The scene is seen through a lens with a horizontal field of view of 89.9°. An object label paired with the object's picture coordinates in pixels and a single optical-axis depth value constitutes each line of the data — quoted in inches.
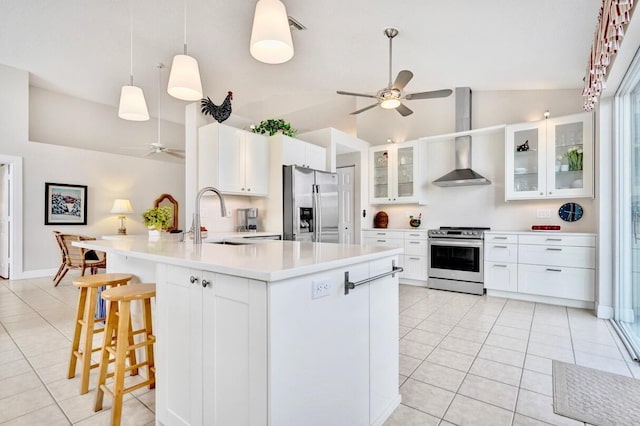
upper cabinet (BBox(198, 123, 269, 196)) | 159.2
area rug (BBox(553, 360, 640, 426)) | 70.9
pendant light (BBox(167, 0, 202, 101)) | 102.6
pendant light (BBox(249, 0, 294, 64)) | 81.2
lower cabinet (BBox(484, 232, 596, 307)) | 149.8
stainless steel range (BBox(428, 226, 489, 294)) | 178.9
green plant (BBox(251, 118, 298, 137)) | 184.4
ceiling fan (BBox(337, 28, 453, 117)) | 131.8
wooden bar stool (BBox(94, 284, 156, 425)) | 68.5
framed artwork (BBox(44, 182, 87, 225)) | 230.2
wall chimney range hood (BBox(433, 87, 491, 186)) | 193.7
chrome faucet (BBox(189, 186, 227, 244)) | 92.5
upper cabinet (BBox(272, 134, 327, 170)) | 179.2
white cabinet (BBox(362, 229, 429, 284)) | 198.4
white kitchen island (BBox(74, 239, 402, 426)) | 46.3
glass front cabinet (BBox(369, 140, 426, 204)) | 211.3
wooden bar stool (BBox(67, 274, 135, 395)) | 81.0
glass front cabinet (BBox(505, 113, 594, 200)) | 156.1
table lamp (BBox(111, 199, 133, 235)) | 253.0
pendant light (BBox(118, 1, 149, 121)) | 124.0
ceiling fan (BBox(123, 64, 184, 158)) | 241.8
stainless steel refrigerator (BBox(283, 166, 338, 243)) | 172.7
